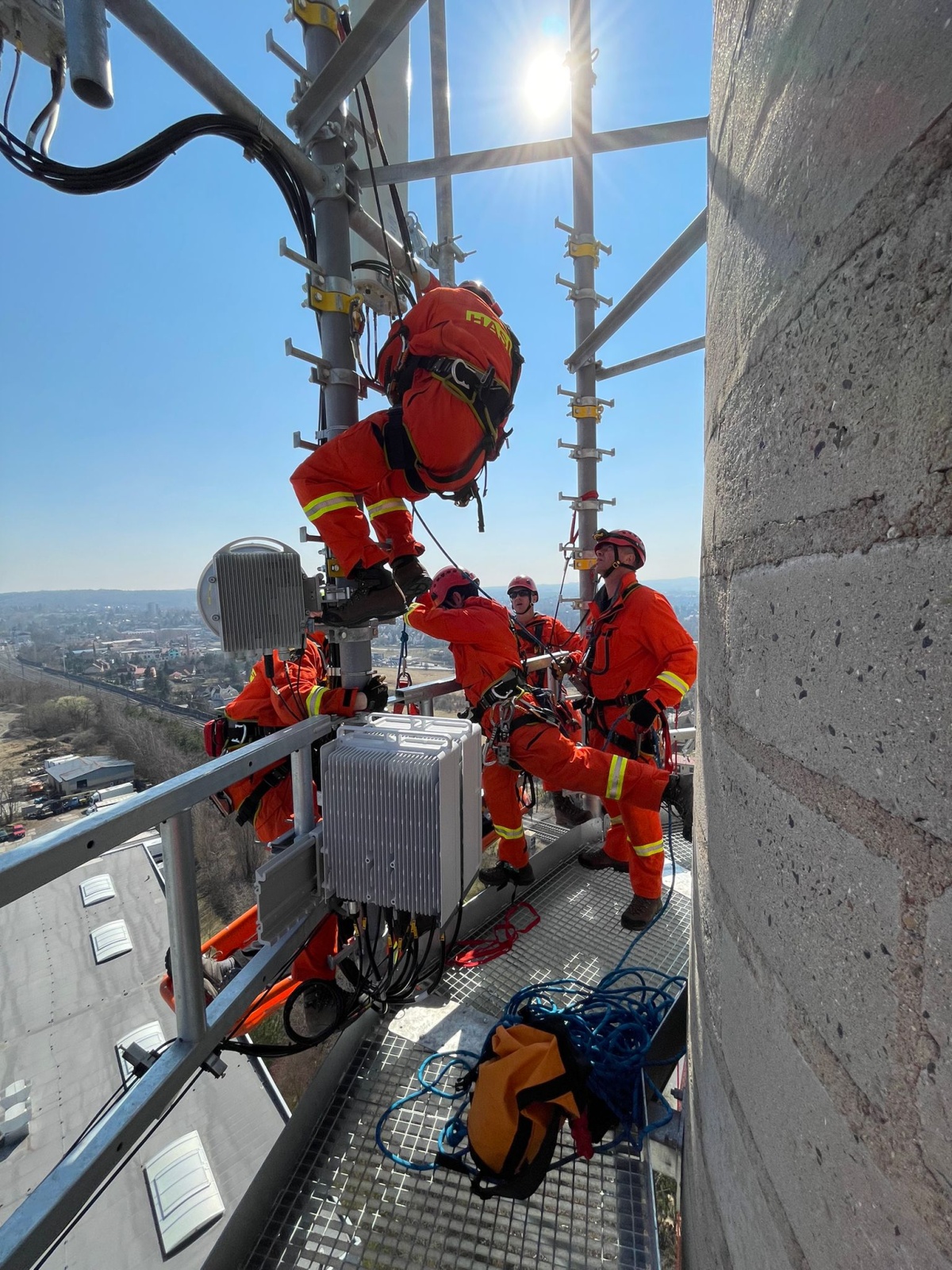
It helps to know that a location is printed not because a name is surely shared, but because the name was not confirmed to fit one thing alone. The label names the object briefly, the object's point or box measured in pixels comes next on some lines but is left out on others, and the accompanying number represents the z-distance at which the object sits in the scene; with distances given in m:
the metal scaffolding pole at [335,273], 2.64
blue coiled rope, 2.21
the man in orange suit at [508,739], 3.39
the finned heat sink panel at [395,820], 2.21
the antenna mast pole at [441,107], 5.18
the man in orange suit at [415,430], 2.66
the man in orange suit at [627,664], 4.02
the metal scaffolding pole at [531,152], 2.90
